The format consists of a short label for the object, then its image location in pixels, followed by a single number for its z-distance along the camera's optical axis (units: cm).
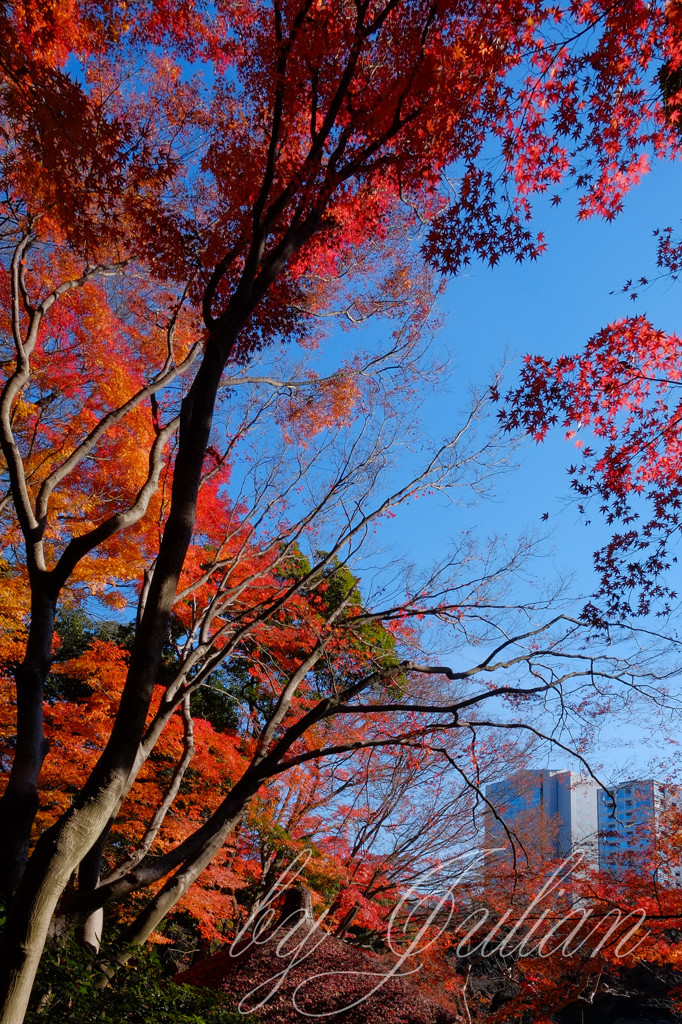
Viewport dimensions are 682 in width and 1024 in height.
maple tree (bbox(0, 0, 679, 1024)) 356
